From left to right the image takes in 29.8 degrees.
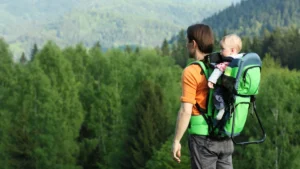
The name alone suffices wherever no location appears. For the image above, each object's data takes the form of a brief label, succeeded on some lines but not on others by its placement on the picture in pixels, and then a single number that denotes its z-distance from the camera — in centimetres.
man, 653
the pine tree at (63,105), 5281
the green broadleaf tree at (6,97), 5322
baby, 653
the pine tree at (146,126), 4834
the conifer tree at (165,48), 14765
